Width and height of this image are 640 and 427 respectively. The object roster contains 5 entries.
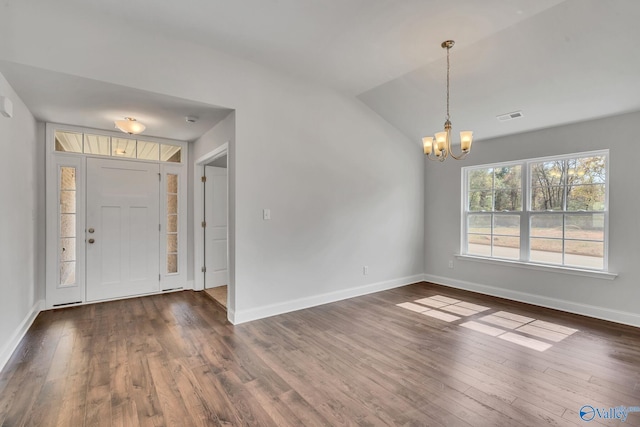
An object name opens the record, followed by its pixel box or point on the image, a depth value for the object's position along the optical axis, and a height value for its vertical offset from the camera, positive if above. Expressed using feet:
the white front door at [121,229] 13.99 -0.91
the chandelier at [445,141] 9.76 +2.25
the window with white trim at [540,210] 12.48 +0.04
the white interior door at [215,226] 16.42 -0.88
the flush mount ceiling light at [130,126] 11.87 +3.23
